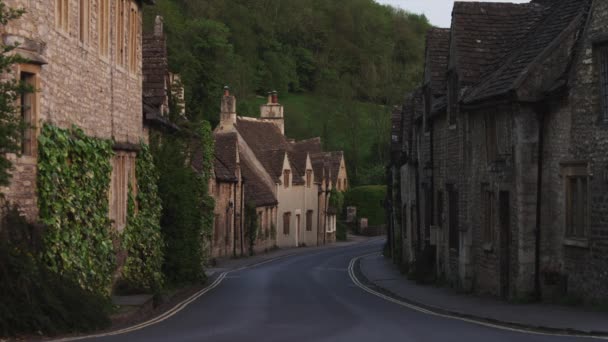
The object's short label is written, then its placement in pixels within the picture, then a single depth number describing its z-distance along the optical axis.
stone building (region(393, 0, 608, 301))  21.08
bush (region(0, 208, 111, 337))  14.78
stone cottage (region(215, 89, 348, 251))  65.25
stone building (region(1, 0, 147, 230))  16.59
